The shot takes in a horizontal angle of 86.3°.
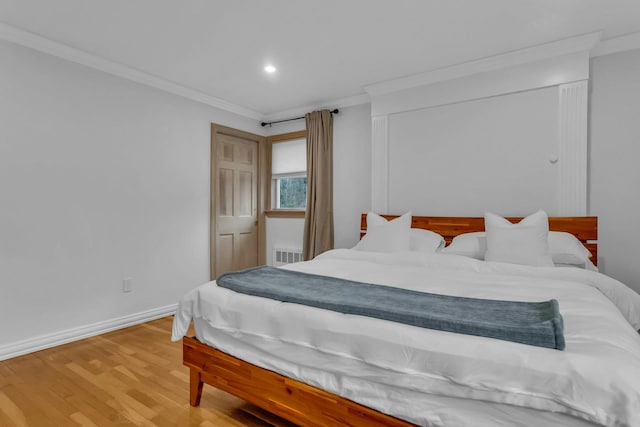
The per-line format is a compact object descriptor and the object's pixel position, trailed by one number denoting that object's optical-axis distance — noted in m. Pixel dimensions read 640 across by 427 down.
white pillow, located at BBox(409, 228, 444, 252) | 3.06
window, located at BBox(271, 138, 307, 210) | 4.79
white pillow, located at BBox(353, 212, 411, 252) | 3.04
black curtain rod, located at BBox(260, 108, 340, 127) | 4.27
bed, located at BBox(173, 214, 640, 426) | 1.00
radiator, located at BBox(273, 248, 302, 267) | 4.69
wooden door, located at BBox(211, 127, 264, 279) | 4.31
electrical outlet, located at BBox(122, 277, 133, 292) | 3.35
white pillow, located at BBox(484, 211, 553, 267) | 2.41
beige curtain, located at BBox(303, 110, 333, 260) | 4.30
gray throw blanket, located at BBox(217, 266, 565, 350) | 1.16
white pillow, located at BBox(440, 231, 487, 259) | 2.80
